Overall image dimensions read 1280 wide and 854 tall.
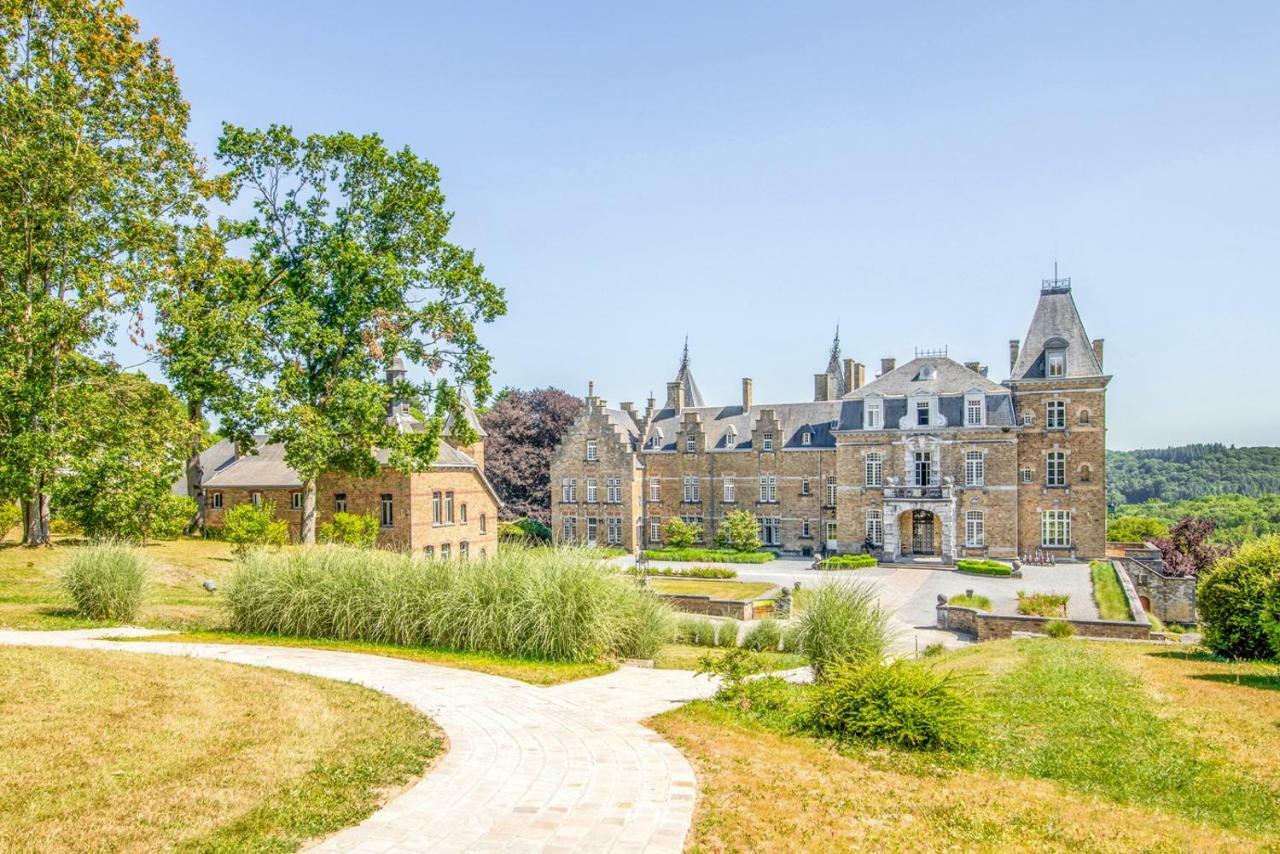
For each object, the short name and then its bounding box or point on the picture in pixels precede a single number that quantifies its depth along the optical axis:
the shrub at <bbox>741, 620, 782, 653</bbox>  16.17
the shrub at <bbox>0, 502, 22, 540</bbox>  23.40
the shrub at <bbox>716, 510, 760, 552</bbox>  41.69
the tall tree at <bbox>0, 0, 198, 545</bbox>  21.00
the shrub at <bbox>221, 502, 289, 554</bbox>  27.69
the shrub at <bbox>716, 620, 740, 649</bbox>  16.12
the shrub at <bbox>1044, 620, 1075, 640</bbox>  18.36
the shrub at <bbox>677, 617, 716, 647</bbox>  16.92
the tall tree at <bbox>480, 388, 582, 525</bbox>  49.28
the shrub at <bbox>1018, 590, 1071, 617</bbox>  21.97
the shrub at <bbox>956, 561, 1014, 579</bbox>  33.69
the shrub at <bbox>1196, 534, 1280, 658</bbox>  12.96
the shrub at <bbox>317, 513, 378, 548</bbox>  29.78
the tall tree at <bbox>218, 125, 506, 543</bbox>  23.67
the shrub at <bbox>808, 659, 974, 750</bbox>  7.70
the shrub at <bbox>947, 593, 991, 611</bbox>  25.24
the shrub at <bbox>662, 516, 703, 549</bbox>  43.47
